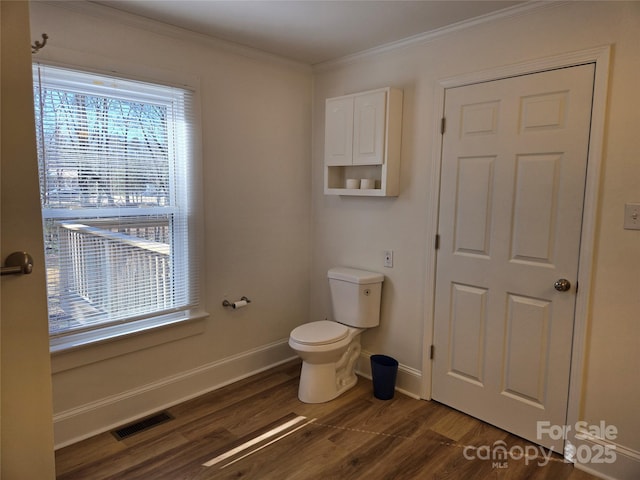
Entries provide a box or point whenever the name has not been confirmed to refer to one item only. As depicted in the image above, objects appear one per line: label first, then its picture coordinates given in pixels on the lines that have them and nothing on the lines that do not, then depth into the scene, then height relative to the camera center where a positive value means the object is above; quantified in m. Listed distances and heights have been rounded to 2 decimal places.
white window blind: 2.14 -0.02
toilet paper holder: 2.95 -0.77
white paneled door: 2.11 -0.24
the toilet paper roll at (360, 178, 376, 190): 2.89 +0.10
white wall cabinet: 2.72 +0.41
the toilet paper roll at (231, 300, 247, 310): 2.96 -0.77
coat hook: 1.70 +0.61
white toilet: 2.70 -0.91
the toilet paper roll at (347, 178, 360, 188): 2.96 +0.11
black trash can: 2.76 -1.20
